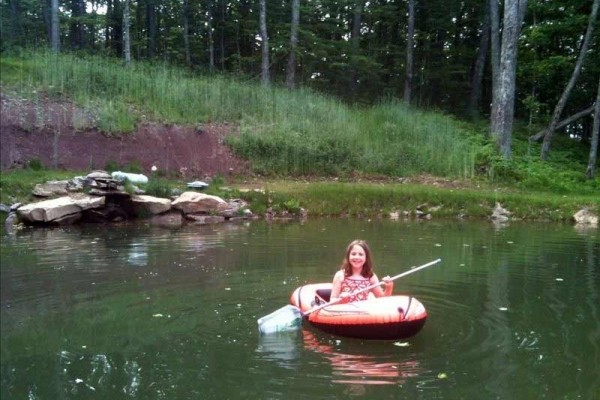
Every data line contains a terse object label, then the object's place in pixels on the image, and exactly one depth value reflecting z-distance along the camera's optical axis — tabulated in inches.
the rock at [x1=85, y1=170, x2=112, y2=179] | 533.5
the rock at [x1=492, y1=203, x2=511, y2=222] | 616.7
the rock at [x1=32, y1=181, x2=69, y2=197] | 507.5
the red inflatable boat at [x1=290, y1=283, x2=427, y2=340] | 218.1
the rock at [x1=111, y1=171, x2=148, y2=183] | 553.6
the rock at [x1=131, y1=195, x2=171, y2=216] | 546.0
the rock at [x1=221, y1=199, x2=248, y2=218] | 579.2
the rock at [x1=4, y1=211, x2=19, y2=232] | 475.1
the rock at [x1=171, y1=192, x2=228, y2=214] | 561.3
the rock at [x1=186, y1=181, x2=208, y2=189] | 612.4
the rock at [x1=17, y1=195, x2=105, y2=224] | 483.2
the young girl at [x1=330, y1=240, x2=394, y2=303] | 244.1
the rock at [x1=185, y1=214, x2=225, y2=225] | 557.0
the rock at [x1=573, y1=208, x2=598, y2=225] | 605.3
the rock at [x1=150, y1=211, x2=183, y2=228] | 539.2
